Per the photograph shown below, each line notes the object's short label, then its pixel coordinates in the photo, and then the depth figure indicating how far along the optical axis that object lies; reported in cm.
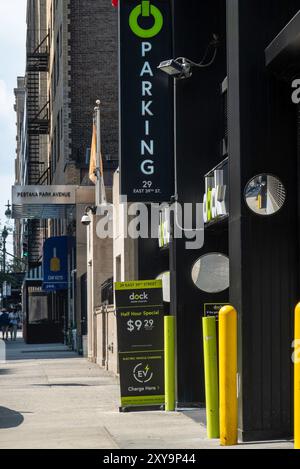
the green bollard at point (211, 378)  1300
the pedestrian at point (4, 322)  6016
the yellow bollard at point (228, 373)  1207
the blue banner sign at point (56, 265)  4609
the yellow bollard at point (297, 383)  969
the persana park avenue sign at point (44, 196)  4344
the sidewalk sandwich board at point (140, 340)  1711
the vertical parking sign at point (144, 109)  1889
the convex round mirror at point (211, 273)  1814
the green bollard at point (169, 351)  1673
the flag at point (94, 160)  3412
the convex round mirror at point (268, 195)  1305
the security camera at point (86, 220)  3444
